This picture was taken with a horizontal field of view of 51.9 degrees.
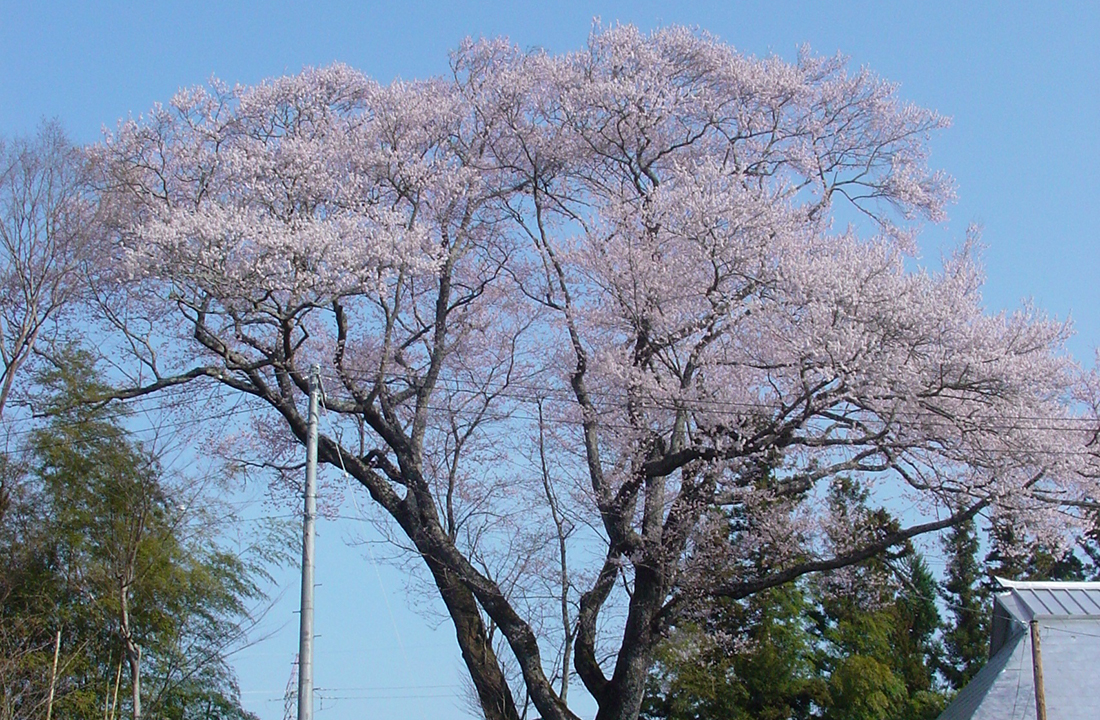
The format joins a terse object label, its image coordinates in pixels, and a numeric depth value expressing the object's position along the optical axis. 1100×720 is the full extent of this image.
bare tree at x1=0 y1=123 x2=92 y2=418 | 14.88
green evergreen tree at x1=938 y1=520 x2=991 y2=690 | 26.56
